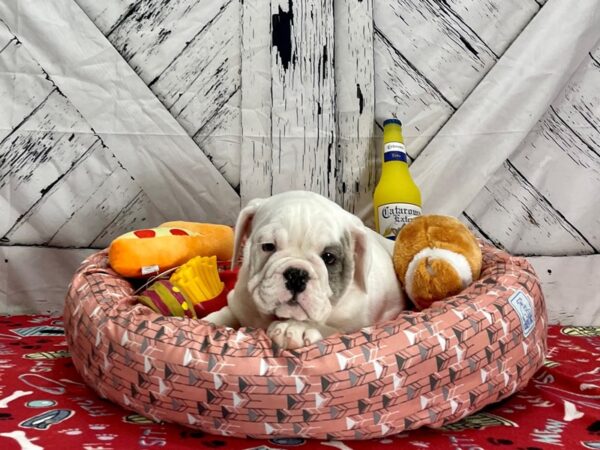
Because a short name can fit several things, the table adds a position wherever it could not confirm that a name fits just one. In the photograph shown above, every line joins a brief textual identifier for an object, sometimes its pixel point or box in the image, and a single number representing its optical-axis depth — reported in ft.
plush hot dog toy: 5.17
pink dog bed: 3.49
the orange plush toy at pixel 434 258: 4.68
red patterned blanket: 3.46
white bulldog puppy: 3.96
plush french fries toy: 4.69
